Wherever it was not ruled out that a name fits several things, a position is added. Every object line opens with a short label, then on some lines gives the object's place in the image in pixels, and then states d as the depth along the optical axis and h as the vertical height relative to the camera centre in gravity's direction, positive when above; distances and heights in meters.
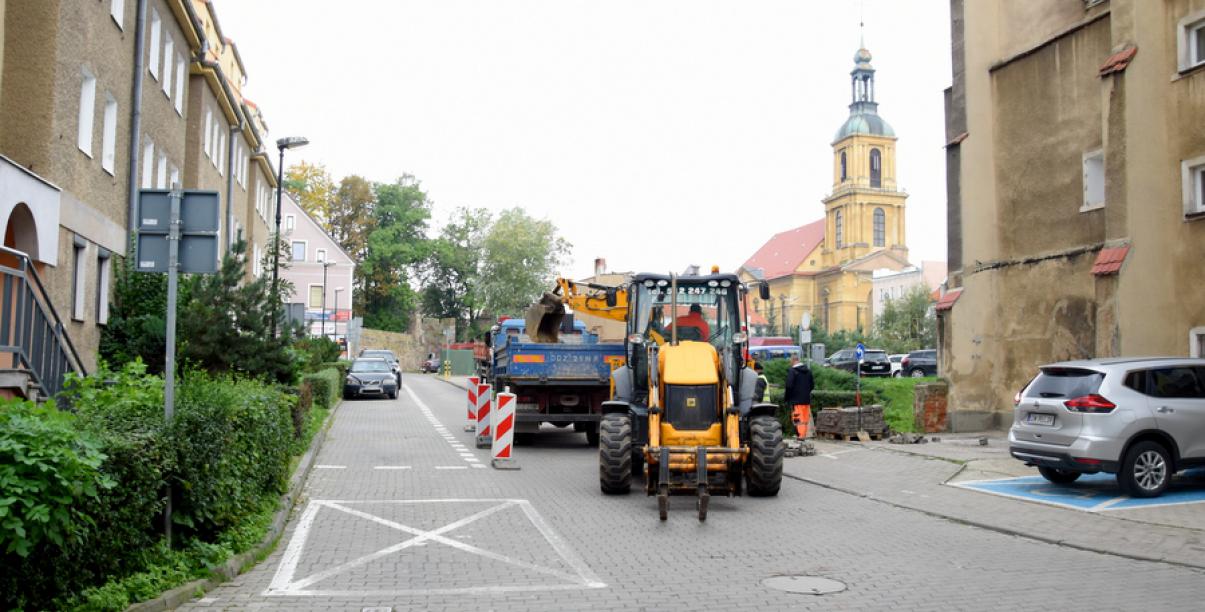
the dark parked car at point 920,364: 51.97 -0.04
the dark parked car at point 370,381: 36.22 -0.79
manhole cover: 7.48 -1.73
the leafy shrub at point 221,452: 7.65 -0.82
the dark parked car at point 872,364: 53.03 -0.05
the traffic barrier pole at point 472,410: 23.32 -1.20
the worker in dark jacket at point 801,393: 19.36 -0.60
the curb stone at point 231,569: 6.58 -1.65
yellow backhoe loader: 11.50 -0.54
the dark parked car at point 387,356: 40.22 +0.17
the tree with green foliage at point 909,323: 71.81 +3.04
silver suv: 11.83 -0.69
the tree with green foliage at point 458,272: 83.88 +7.98
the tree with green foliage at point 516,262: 79.50 +7.98
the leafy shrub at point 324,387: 25.78 -0.76
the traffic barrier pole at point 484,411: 18.92 -0.99
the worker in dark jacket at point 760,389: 13.45 -0.38
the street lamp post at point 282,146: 25.44 +5.88
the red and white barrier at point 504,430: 16.17 -1.14
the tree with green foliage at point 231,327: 16.64 +0.55
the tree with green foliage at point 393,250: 78.81 +8.78
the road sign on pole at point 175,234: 8.52 +1.09
